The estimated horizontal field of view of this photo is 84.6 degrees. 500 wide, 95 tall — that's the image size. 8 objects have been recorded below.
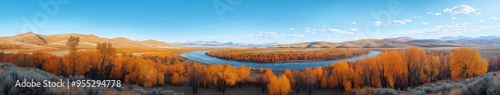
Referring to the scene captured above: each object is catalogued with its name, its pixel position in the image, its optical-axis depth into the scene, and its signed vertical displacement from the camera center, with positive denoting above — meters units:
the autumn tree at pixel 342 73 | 66.88 -7.60
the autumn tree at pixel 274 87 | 60.06 -9.44
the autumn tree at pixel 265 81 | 72.14 -9.68
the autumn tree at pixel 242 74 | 75.56 -8.11
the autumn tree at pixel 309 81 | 64.99 -8.91
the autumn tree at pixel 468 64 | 53.06 -4.39
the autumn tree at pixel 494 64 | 74.97 -6.37
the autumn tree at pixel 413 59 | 50.69 -3.24
